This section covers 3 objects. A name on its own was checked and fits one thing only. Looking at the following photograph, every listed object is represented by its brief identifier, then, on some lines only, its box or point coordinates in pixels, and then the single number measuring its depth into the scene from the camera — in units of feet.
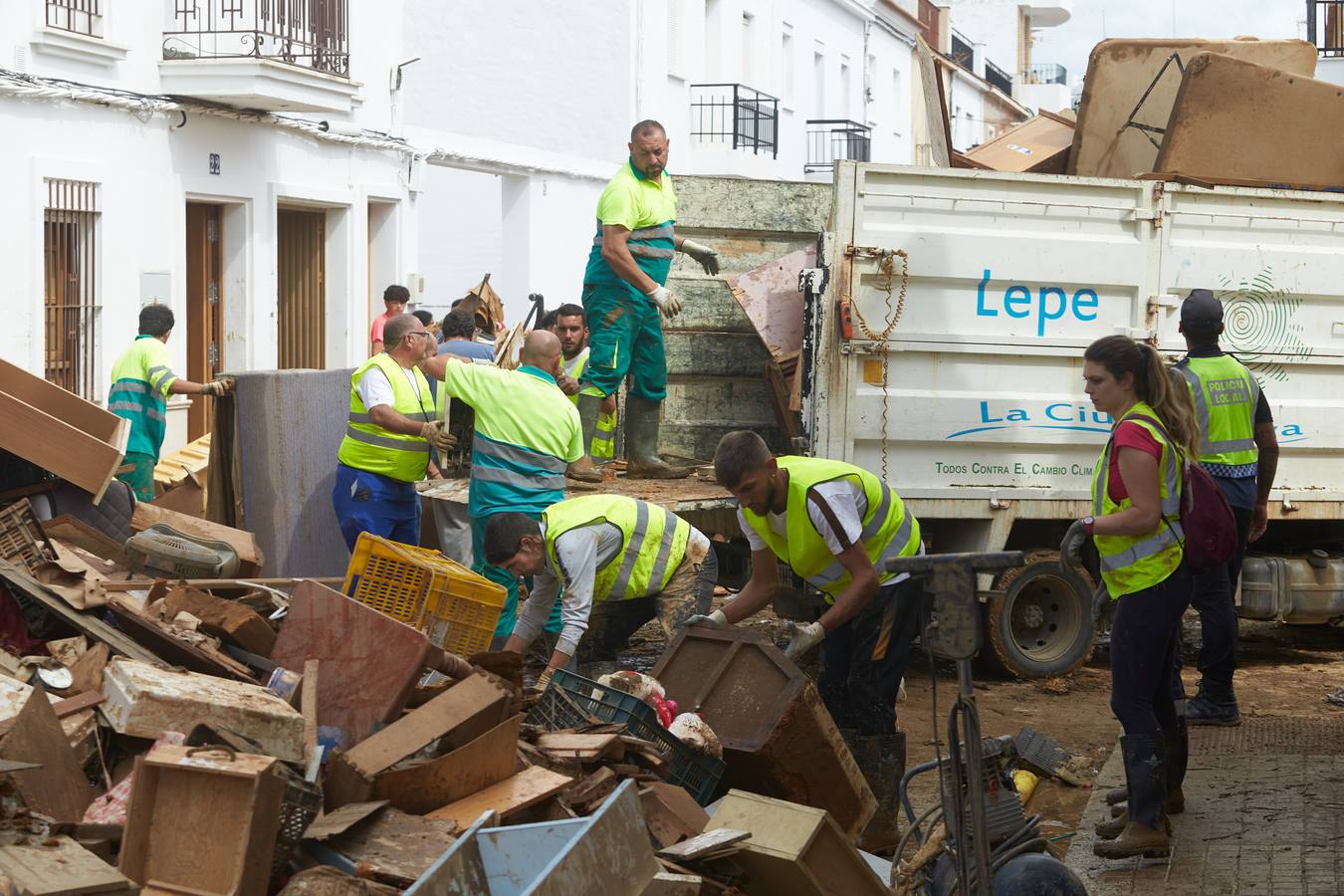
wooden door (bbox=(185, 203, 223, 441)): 47.19
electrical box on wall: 42.70
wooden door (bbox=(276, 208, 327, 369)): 53.52
